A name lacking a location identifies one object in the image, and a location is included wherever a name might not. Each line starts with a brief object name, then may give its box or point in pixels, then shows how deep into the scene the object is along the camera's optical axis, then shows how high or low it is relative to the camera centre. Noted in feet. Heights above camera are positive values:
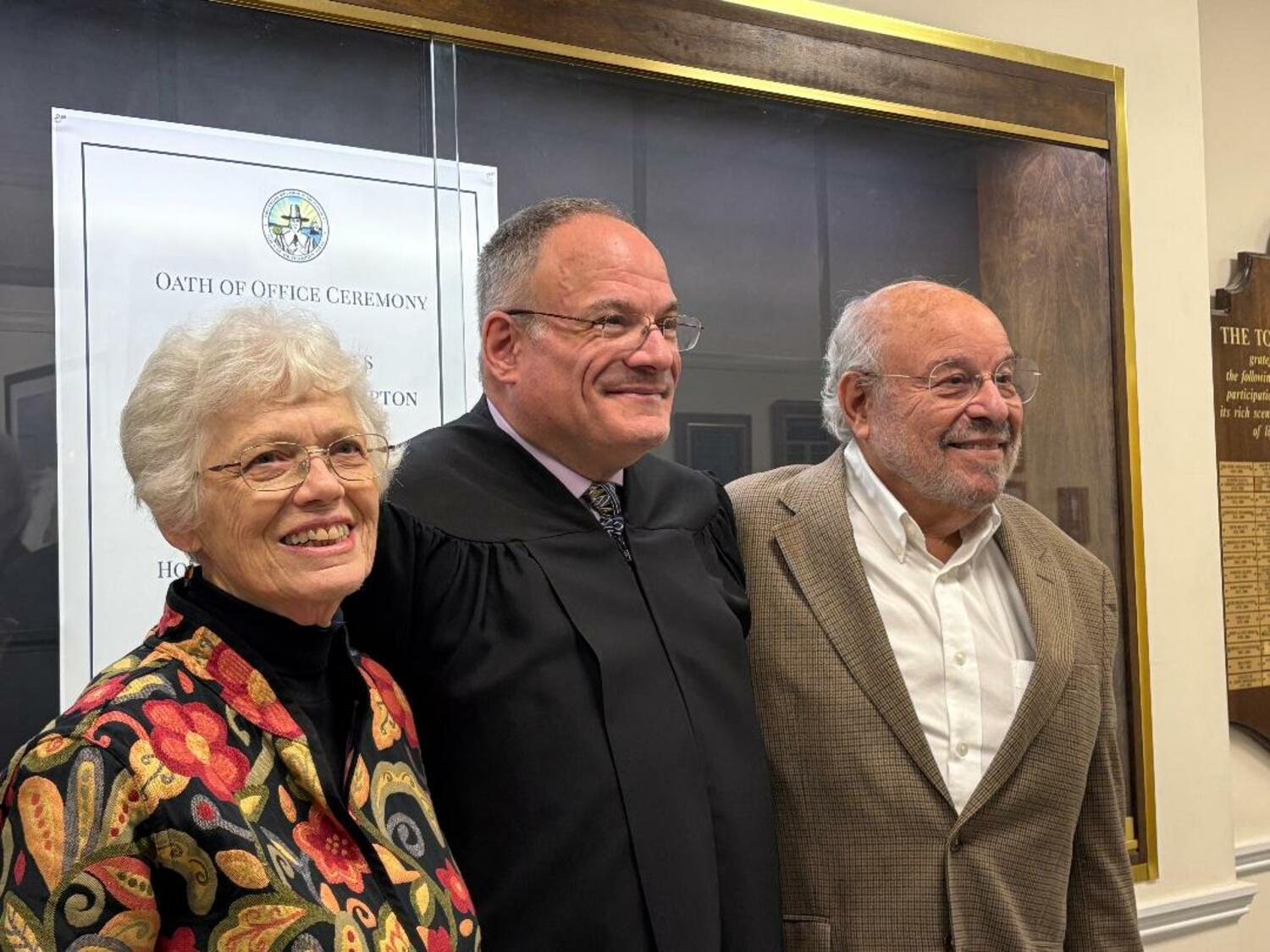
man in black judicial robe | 5.57 -0.56
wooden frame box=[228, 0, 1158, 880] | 8.07 +2.80
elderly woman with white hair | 3.94 -0.70
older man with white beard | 6.63 -0.89
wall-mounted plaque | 12.76 +0.10
